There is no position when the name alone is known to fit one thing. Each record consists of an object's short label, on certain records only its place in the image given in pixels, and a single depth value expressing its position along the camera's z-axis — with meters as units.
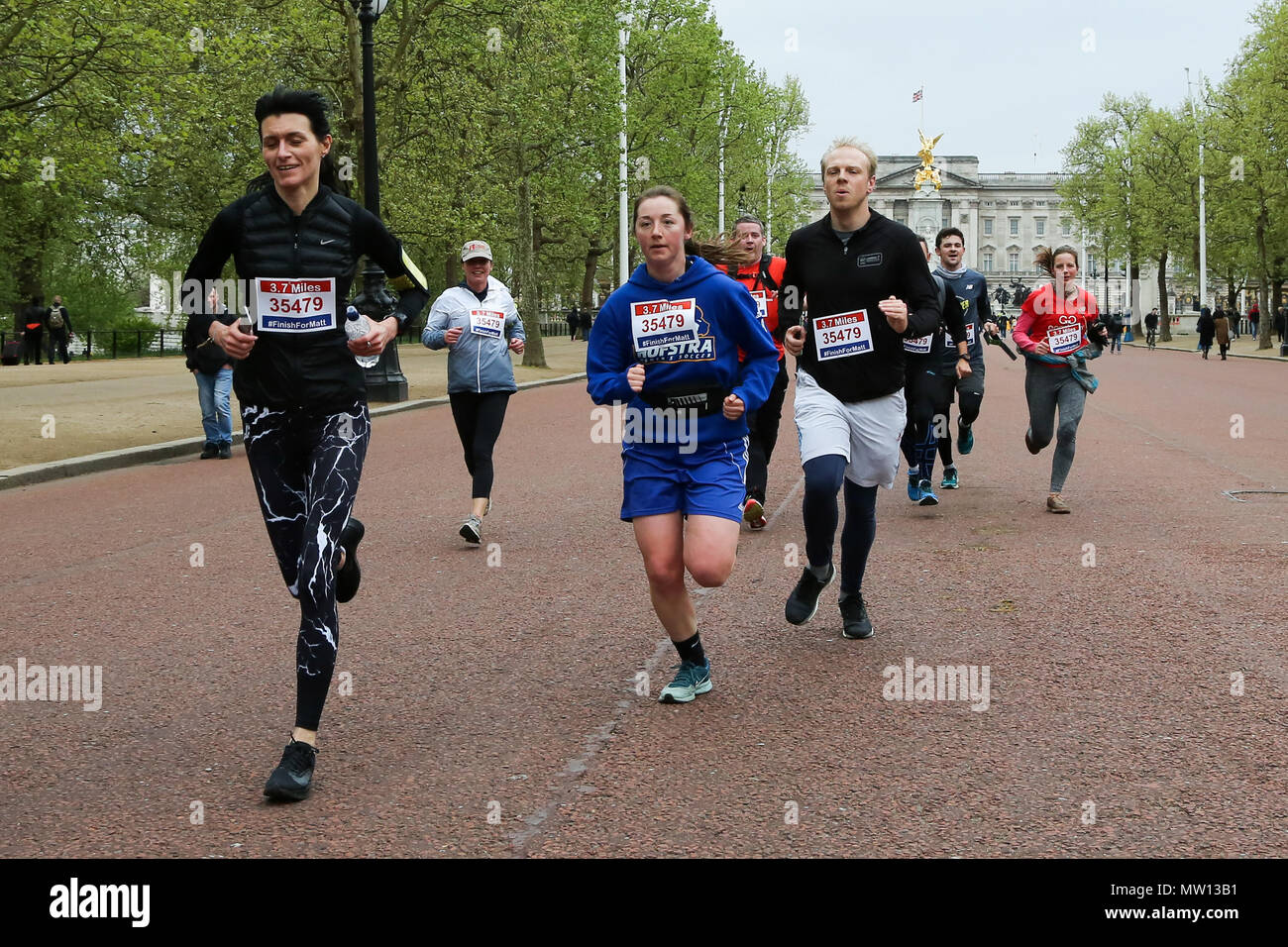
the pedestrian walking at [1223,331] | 48.13
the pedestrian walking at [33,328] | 39.09
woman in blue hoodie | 5.53
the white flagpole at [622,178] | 44.09
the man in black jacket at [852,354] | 6.49
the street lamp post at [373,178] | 22.66
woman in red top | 10.98
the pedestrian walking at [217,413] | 16.31
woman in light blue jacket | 9.98
